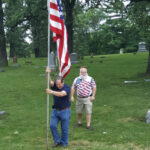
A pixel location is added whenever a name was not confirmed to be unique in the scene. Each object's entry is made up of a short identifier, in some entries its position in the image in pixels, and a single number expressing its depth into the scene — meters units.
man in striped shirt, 7.53
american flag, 6.45
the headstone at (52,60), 21.37
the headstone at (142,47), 36.42
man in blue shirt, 6.09
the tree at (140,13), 15.27
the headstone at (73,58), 25.56
